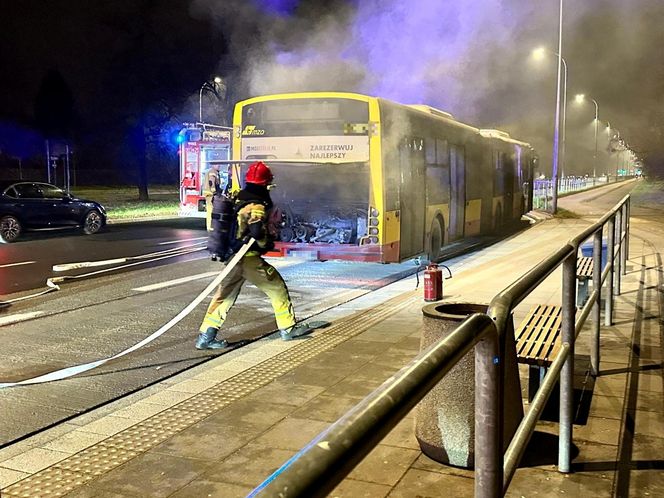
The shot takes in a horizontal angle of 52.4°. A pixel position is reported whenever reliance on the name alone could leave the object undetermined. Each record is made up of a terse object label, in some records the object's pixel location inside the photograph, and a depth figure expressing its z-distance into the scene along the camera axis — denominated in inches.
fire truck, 891.4
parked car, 655.1
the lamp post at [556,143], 1020.5
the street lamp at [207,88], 969.5
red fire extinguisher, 329.7
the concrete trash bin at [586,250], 397.6
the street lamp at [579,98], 1770.4
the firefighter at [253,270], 251.6
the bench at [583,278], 246.2
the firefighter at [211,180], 435.4
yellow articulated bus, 424.2
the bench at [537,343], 159.5
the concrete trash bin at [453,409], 140.3
